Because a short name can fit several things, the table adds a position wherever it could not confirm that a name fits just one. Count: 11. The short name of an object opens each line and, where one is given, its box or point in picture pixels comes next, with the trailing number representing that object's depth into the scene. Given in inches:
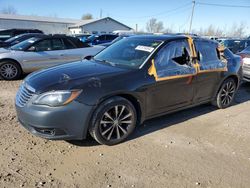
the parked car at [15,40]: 367.9
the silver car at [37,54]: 241.9
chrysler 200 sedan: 100.0
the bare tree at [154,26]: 2368.6
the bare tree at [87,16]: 2370.0
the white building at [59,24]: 1383.5
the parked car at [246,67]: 215.7
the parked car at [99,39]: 564.0
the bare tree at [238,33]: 2168.2
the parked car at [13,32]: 531.8
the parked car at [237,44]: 469.0
